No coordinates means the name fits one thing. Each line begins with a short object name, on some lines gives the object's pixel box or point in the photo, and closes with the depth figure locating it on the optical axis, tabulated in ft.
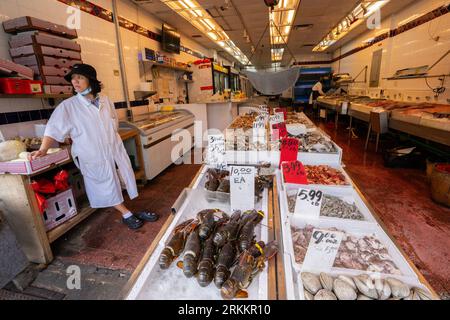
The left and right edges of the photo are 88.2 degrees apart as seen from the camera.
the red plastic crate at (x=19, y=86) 7.21
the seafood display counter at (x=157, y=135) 12.59
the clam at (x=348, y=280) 3.05
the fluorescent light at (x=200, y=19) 15.89
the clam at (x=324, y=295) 2.88
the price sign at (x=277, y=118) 11.99
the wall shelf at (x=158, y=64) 16.84
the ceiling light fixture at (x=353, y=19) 18.30
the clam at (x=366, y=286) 2.94
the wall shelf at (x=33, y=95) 7.43
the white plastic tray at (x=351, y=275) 2.92
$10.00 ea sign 4.58
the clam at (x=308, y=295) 2.96
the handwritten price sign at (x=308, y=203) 4.46
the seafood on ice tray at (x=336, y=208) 4.80
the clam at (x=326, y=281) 3.06
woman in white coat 7.41
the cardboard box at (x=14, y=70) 7.04
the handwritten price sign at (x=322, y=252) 3.26
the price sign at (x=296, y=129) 11.01
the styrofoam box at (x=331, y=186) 5.70
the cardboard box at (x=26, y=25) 7.91
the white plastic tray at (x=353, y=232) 3.35
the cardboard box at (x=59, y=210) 7.74
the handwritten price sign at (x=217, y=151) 7.06
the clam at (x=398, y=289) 2.89
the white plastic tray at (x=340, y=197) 4.60
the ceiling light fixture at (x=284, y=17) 17.74
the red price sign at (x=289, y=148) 6.68
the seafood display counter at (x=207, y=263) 3.03
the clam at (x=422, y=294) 2.83
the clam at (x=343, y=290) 2.89
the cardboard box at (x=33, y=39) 8.05
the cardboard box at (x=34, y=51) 8.13
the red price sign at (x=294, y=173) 5.84
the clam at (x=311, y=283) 3.03
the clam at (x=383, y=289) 2.89
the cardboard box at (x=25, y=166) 6.31
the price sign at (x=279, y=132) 9.36
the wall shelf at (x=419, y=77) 15.13
